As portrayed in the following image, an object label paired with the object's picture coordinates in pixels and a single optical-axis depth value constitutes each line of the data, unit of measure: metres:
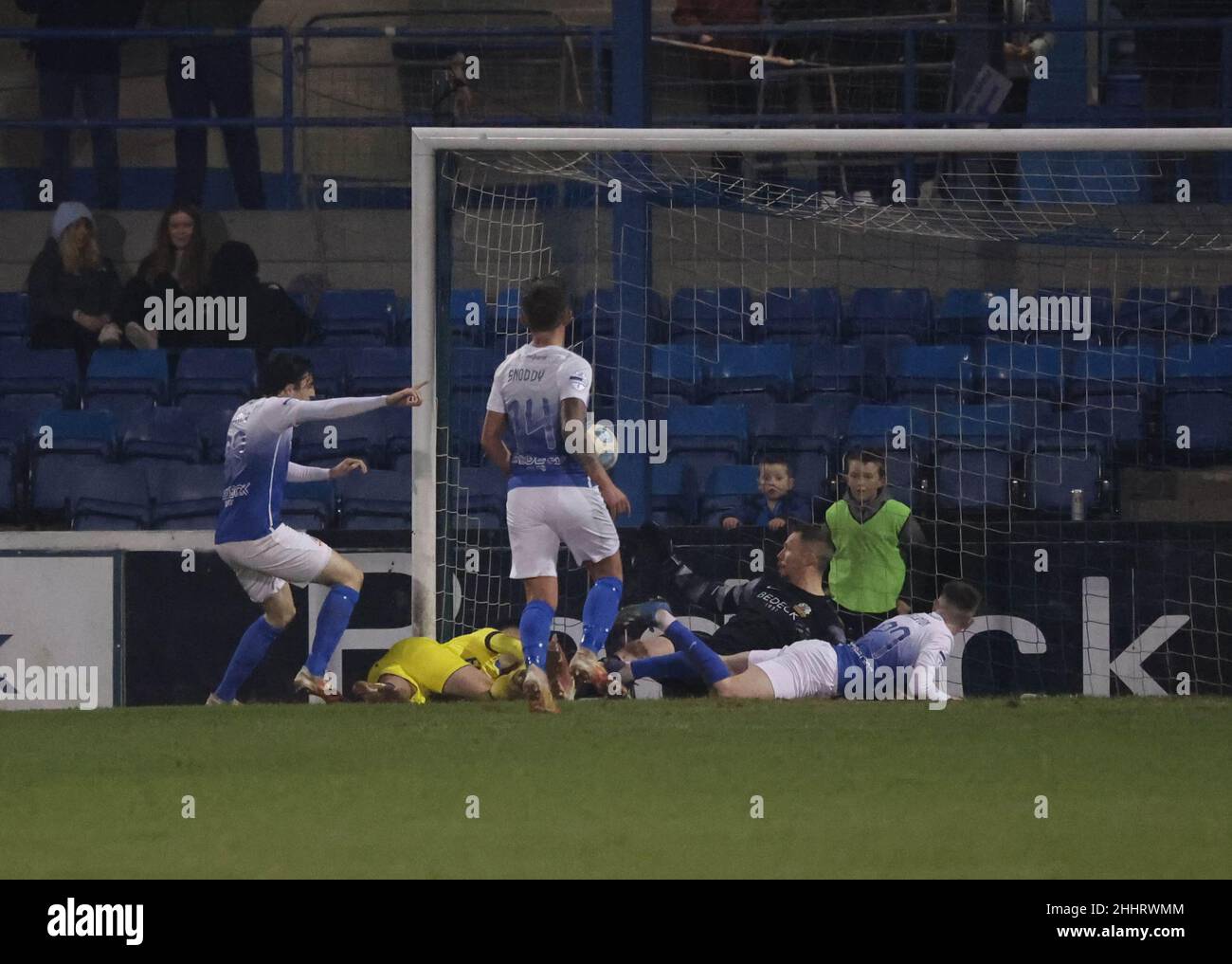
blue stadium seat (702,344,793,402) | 10.73
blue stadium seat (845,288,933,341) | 10.95
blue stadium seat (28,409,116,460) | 10.95
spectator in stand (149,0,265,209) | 12.51
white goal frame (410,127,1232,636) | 8.82
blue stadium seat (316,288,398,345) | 11.96
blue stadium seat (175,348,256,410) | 11.55
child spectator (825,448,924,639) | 9.12
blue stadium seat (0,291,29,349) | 11.92
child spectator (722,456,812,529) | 9.22
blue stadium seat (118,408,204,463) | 10.94
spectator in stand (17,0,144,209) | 12.50
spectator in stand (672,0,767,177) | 12.51
